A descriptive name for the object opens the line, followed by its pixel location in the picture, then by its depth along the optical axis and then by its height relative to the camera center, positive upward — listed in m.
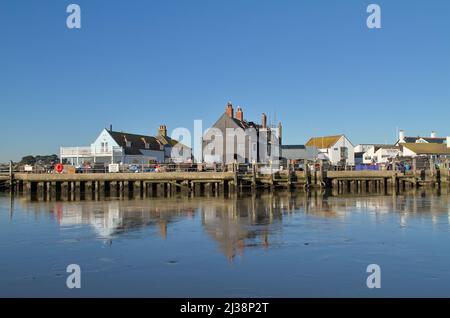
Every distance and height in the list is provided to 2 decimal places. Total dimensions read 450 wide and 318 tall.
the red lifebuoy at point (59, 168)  53.56 -0.54
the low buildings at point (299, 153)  81.00 +1.66
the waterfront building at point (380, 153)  86.69 +1.68
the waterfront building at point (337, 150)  85.62 +2.28
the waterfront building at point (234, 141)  68.00 +3.15
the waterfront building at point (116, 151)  69.50 +1.94
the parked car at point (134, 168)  55.17 -0.59
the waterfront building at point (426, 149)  85.31 +2.41
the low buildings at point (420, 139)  102.00 +5.11
